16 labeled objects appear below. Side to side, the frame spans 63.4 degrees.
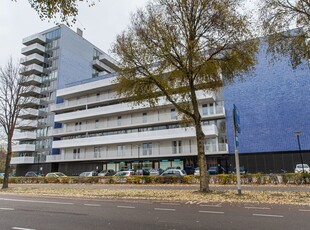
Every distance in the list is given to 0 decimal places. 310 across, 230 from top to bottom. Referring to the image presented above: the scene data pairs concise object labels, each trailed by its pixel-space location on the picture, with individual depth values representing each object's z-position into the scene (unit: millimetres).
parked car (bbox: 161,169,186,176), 27994
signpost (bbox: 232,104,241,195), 13458
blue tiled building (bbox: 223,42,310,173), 34938
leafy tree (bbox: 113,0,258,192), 14773
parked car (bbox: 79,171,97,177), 35903
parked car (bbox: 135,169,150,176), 33281
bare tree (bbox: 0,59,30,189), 25672
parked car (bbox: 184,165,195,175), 36409
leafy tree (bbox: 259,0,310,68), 12852
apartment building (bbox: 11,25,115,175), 53156
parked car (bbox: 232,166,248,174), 34719
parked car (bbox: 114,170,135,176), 31450
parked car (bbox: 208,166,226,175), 33906
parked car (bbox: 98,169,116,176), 36031
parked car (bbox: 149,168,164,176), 32691
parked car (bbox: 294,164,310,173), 29709
